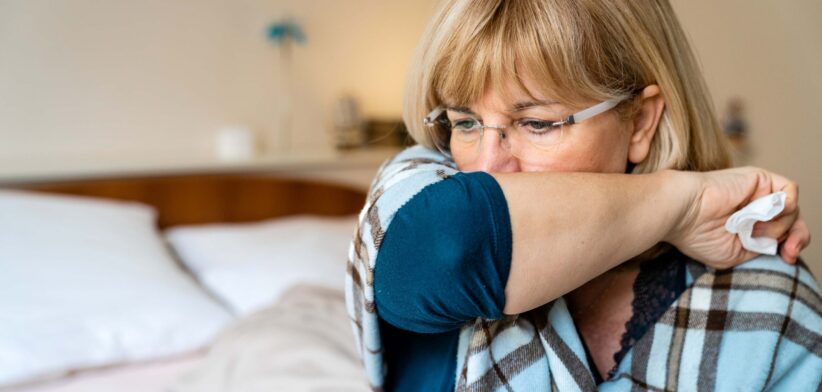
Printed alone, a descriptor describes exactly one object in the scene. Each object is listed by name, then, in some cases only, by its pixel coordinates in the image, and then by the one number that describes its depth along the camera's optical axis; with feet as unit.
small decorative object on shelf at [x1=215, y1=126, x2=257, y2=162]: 8.60
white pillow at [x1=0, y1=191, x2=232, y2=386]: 5.59
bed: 4.90
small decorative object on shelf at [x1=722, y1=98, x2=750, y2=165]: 9.39
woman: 2.11
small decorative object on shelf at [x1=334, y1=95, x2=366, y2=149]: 9.53
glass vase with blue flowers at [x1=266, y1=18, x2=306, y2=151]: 8.87
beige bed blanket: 4.37
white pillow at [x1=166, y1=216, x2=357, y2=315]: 7.07
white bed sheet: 5.55
